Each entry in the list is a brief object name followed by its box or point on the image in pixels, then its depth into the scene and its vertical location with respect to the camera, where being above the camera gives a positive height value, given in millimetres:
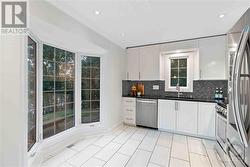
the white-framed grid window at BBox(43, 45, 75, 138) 2477 -144
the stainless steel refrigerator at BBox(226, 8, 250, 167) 999 -76
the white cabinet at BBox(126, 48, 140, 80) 4133 +641
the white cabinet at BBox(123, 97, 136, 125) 3996 -836
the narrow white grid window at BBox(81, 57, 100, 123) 3321 -148
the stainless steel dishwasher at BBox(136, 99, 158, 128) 3660 -840
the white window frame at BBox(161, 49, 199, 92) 3367 +501
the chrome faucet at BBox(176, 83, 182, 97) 3630 -155
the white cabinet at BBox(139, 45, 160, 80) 3828 +625
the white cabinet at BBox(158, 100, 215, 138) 3017 -838
